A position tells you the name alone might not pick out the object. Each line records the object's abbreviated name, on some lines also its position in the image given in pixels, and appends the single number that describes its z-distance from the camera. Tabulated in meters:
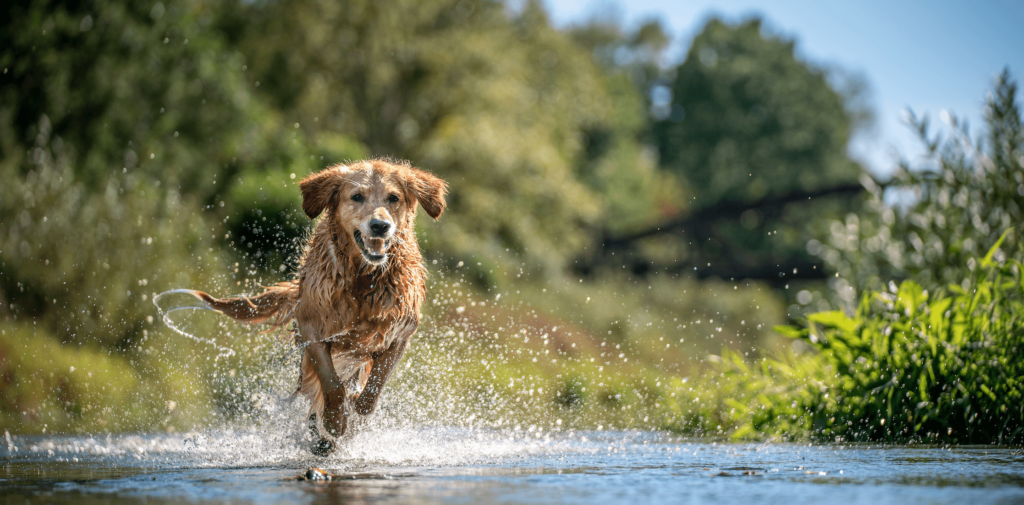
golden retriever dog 11.14
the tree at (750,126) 98.19
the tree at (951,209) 19.08
